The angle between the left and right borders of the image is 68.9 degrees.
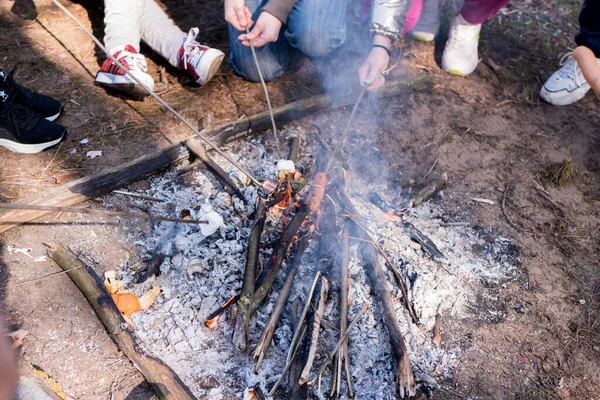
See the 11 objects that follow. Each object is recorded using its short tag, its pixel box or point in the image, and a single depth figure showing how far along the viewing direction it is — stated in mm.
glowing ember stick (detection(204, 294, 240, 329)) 2330
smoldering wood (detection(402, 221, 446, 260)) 2756
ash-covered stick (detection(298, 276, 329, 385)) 2043
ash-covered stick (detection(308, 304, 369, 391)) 2129
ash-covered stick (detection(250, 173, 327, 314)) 2393
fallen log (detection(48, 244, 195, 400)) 2053
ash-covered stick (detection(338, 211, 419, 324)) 2500
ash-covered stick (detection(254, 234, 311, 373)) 2188
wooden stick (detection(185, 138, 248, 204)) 2963
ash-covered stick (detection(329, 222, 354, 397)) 2133
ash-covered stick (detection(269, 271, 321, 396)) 2111
